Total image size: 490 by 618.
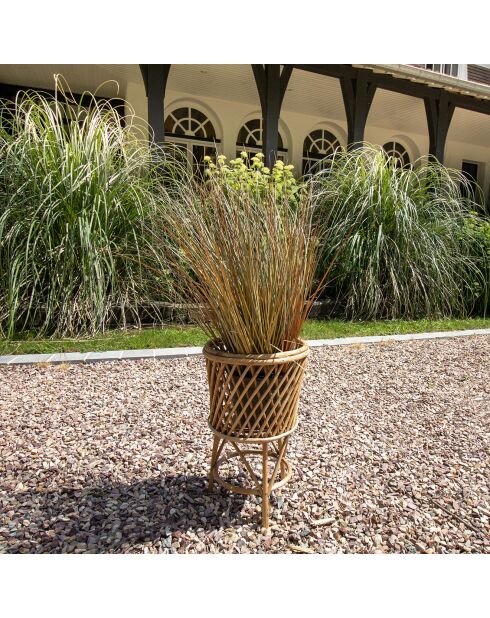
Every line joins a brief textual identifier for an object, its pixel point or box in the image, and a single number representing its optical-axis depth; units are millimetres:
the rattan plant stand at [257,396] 1307
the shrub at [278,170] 4064
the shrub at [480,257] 5441
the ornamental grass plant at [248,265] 1332
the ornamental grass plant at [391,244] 4828
